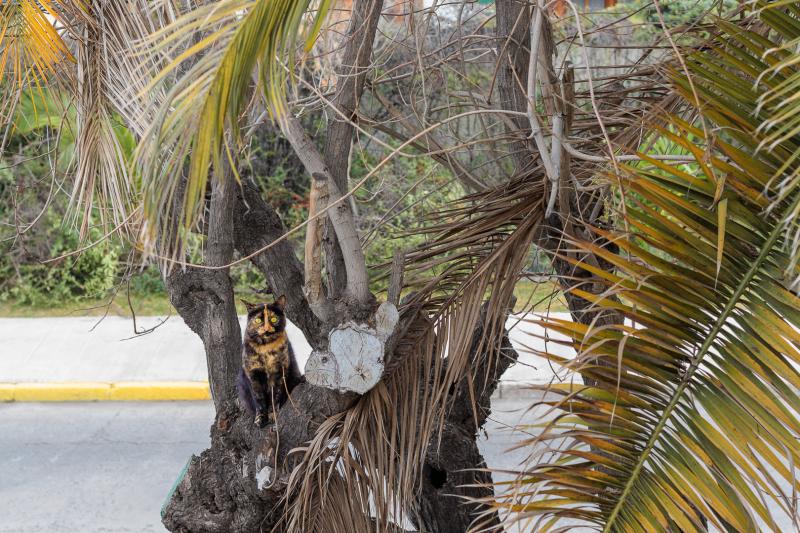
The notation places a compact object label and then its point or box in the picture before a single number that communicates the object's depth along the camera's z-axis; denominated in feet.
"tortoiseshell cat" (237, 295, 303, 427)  19.06
